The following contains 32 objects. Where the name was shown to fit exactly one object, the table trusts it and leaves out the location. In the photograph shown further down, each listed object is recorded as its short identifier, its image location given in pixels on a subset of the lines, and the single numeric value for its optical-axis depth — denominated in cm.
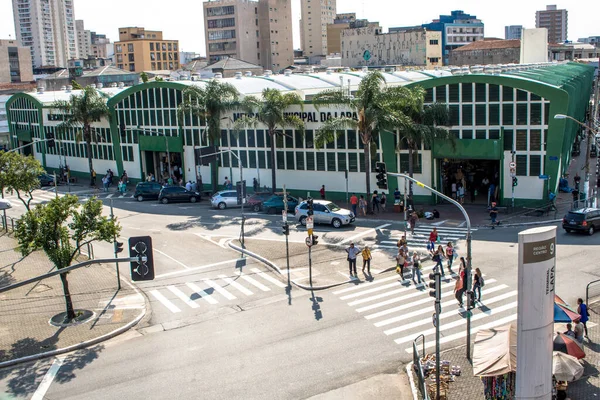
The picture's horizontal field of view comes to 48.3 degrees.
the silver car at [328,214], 4175
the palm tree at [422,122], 4328
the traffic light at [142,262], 1961
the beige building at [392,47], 14012
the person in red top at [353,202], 4448
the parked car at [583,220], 3653
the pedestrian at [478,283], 2640
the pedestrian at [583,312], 2266
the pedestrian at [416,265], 3059
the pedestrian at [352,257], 3153
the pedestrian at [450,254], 3144
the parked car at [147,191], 5488
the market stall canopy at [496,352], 1794
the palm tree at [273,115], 4938
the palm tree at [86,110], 6344
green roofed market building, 4322
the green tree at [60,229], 2589
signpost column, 1591
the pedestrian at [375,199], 4500
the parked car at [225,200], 5019
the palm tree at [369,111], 4291
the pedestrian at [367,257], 3186
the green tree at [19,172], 3903
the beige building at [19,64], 15150
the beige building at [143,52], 16500
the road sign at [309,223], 3209
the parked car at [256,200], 4862
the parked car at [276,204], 4647
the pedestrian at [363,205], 4468
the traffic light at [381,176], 3088
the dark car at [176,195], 5325
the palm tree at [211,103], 5259
